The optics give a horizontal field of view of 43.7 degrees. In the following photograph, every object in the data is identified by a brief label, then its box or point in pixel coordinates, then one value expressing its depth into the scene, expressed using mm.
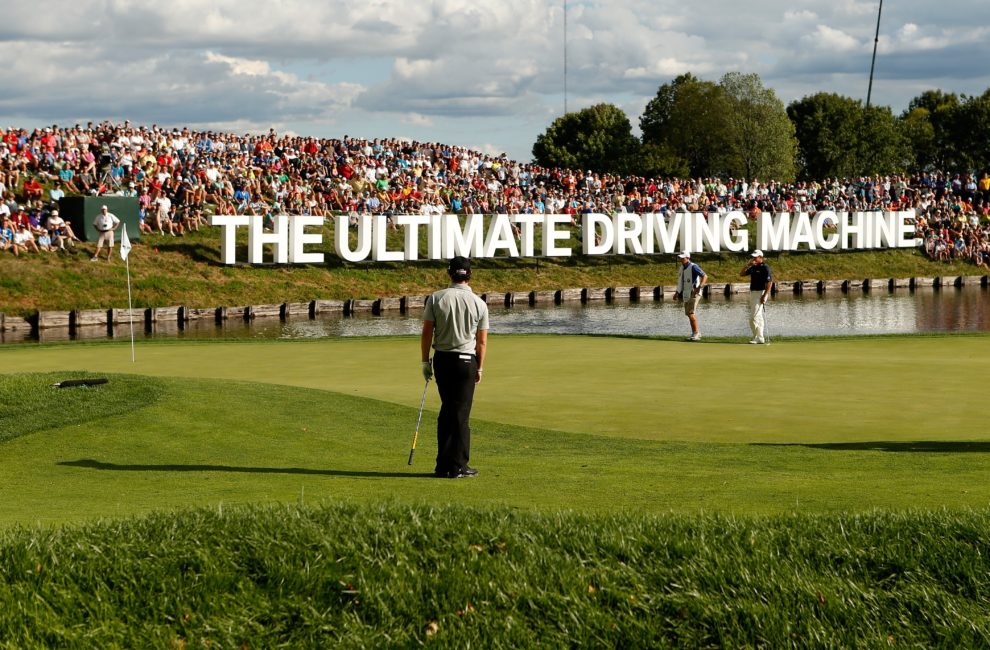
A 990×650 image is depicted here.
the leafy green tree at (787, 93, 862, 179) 117250
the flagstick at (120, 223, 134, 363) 24328
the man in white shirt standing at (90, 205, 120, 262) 47625
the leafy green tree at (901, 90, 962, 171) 127562
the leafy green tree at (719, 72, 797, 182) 104312
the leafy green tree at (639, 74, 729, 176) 107188
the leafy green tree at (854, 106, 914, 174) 115188
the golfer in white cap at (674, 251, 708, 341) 31125
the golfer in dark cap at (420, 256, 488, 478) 11172
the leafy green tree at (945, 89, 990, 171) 124000
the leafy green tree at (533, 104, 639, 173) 123562
